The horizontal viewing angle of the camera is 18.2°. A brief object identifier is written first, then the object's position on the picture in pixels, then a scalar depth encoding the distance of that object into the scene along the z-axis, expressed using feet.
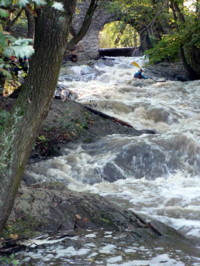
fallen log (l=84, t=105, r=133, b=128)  55.60
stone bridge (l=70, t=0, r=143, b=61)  129.10
